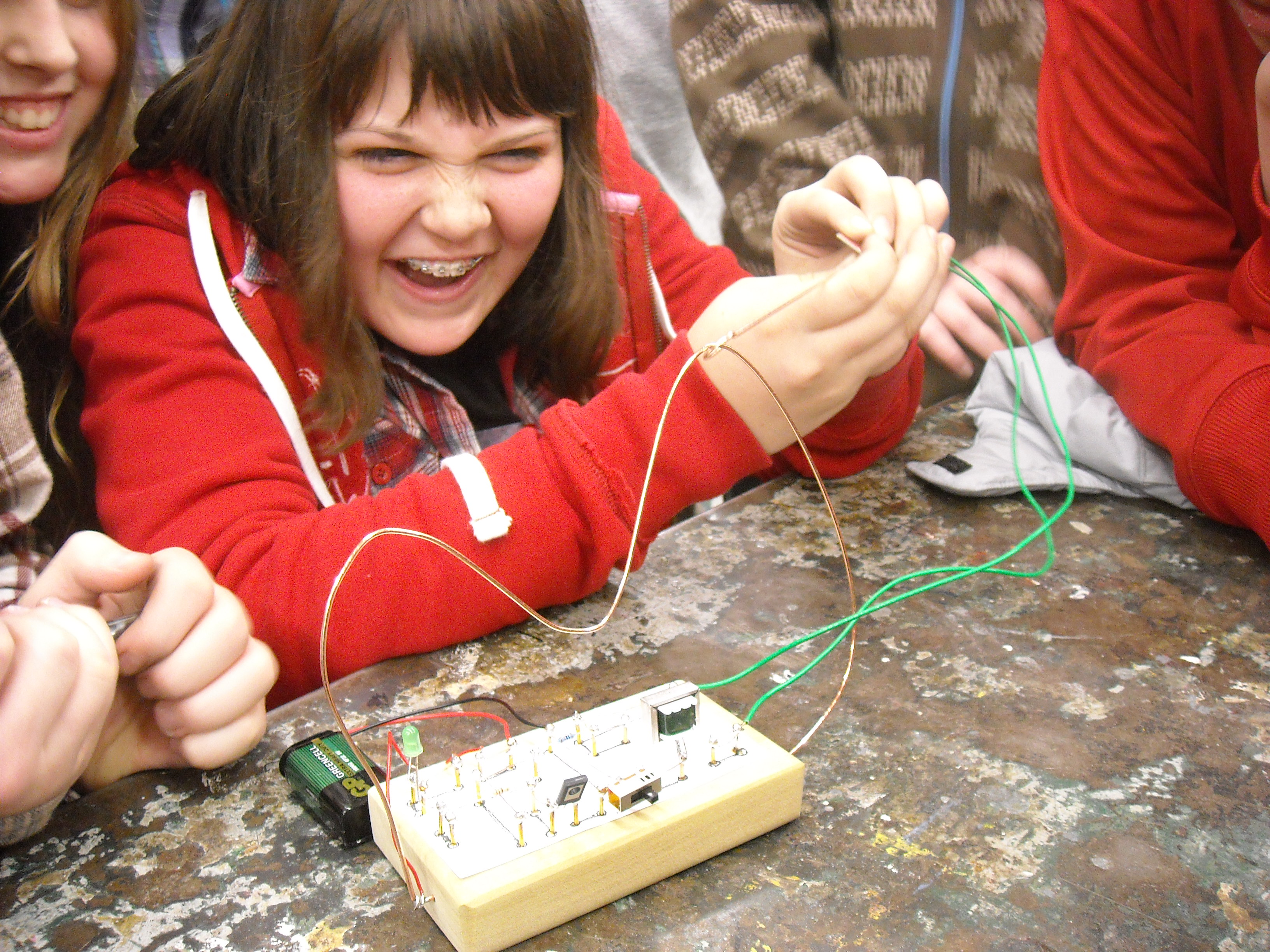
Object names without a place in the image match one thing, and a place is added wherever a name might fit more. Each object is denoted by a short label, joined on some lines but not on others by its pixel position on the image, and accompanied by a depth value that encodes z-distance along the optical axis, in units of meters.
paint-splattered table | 0.65
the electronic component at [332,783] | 0.72
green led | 0.71
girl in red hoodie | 0.98
